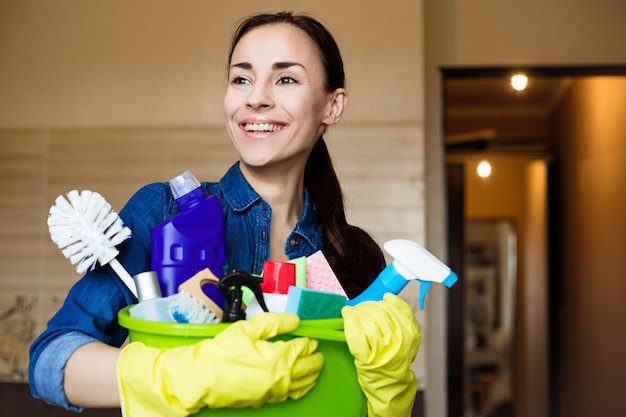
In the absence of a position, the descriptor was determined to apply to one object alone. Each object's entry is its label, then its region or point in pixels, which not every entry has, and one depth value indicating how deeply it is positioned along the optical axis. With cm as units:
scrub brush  70
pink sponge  85
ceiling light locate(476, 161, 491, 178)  430
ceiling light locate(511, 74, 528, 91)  284
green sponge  70
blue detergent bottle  78
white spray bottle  78
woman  64
